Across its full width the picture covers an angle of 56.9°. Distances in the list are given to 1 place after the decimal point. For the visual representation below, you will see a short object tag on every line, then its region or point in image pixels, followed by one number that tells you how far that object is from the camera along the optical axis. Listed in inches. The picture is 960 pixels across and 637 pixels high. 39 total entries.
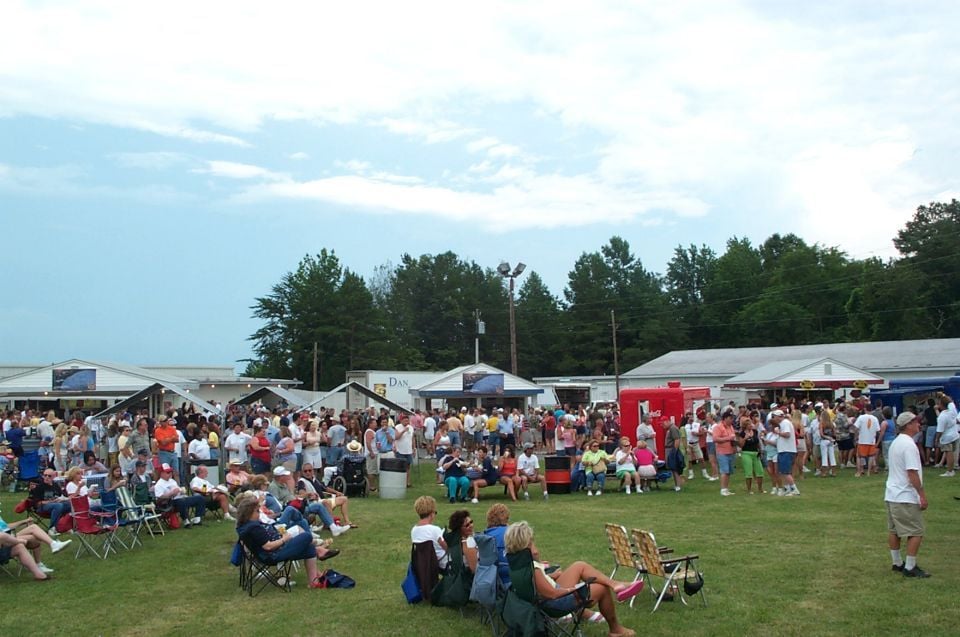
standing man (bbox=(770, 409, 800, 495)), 585.3
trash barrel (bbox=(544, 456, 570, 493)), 654.5
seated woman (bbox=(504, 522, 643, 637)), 261.9
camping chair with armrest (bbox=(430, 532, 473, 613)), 306.2
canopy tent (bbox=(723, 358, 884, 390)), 1414.9
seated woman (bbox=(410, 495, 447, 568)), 322.7
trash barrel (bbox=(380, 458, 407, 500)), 651.5
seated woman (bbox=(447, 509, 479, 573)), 306.2
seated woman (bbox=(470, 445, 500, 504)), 632.4
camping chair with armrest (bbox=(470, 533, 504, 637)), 280.4
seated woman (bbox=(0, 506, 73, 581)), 375.2
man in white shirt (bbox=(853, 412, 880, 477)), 688.4
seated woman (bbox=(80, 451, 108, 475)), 555.2
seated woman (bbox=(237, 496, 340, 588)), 339.3
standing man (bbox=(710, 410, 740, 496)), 607.8
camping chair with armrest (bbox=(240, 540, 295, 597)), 344.2
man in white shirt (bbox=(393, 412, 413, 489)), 707.4
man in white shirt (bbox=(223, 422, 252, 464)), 654.6
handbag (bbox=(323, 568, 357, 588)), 350.3
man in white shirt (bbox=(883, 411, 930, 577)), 327.0
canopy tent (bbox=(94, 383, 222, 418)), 766.1
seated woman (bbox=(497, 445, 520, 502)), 633.0
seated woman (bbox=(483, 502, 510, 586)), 284.7
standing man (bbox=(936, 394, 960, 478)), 663.1
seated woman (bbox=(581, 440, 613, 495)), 655.8
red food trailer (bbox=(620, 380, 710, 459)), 866.8
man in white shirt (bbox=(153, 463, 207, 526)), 500.1
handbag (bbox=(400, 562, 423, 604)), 317.4
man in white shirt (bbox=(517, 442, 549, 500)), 644.7
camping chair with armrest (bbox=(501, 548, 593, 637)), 258.2
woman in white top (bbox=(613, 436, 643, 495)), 652.7
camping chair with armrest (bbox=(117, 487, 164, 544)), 460.8
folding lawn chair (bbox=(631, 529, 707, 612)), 301.9
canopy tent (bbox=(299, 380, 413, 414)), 864.9
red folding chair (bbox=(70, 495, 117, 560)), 433.4
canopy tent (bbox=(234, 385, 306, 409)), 1034.7
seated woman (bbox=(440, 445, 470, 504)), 627.5
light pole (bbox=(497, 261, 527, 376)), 1563.7
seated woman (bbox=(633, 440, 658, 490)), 654.5
